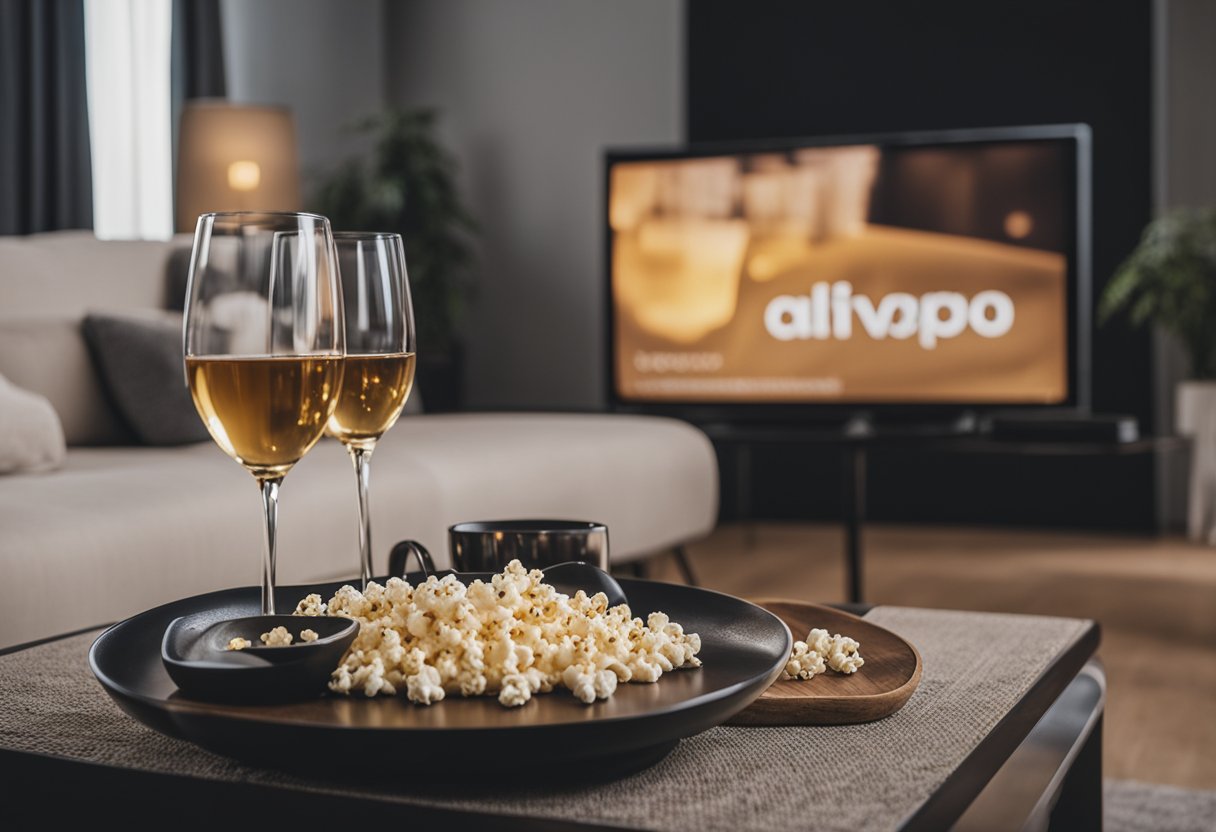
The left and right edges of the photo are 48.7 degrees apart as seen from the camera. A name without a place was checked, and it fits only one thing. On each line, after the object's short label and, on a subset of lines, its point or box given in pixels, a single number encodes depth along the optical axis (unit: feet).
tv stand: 9.79
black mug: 2.96
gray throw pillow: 7.52
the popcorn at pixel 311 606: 2.46
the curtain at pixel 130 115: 13.57
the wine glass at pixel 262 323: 2.10
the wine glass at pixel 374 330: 2.55
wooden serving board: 2.34
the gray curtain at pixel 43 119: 12.34
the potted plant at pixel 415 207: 15.87
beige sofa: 5.09
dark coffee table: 1.87
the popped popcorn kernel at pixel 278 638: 2.09
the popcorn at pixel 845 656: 2.55
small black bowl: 1.96
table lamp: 12.44
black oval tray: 1.84
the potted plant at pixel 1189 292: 12.43
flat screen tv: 11.38
